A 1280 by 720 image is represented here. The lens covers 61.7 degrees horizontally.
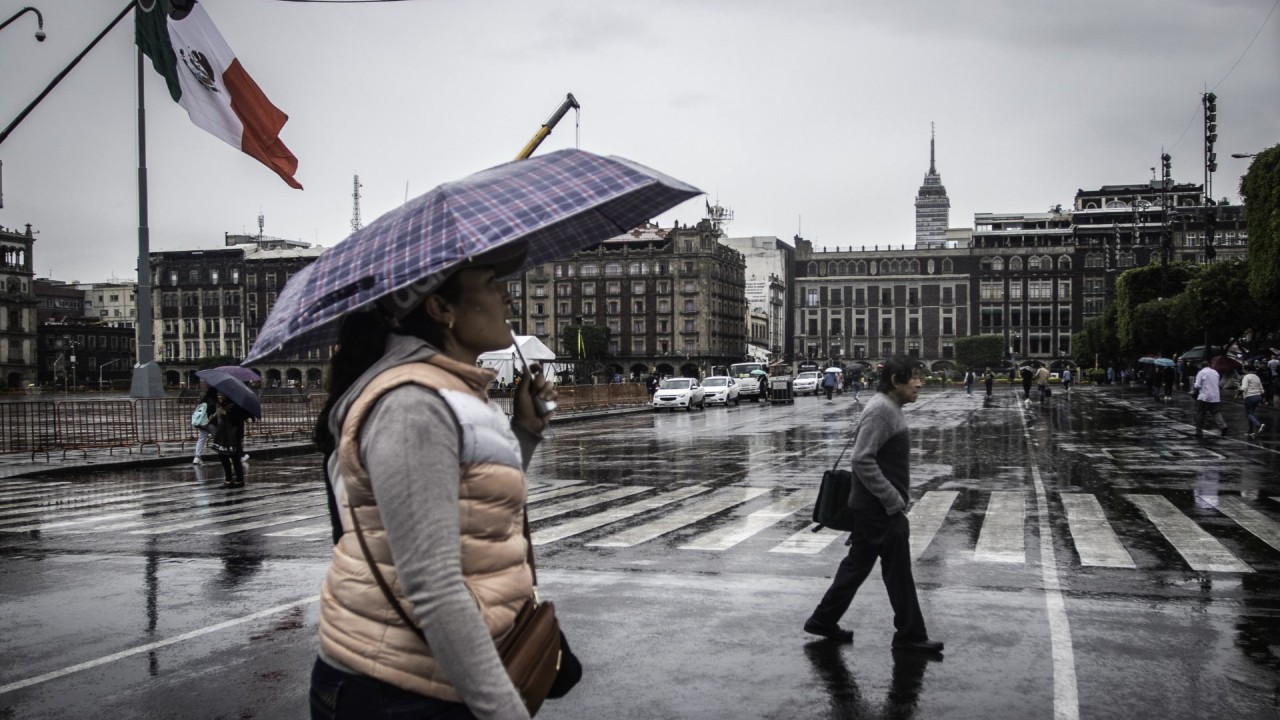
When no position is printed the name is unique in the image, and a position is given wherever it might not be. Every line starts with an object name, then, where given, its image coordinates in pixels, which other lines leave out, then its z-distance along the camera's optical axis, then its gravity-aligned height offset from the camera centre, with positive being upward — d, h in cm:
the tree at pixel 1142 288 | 5981 +331
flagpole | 1961 +89
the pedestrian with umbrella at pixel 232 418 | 1609 -92
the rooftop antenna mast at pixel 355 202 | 10706 +1706
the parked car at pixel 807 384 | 6681 -209
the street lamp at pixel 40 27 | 1450 +458
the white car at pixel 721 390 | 5111 -186
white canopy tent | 4041 -2
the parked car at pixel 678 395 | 4466 -177
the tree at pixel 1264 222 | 2922 +345
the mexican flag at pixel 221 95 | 1483 +371
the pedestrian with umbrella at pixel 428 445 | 220 -19
